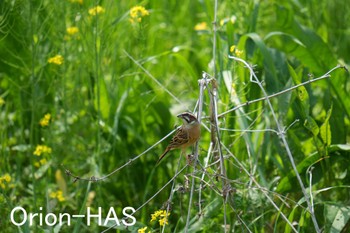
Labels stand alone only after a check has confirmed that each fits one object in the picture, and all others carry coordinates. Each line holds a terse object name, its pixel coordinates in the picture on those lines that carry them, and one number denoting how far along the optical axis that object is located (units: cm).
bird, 580
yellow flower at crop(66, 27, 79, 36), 817
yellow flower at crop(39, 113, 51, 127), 776
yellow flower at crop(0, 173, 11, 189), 633
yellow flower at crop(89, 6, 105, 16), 758
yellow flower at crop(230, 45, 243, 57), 680
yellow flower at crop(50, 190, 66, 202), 746
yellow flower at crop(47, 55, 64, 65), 764
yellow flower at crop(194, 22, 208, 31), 981
